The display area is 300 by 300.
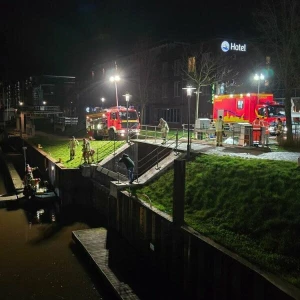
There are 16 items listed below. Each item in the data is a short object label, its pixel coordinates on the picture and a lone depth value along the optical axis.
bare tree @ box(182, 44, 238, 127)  35.18
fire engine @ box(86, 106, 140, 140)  28.58
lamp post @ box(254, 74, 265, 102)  29.95
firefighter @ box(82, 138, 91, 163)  22.76
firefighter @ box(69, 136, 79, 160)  25.91
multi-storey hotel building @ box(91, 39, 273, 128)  36.84
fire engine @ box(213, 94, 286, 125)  24.16
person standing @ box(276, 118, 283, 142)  20.72
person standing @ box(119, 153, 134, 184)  16.19
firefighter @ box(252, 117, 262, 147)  18.73
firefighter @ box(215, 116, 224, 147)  19.18
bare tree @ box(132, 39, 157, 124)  44.47
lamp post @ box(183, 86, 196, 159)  16.15
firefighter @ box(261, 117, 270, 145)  18.58
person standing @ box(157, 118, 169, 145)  21.96
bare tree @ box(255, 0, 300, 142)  19.33
